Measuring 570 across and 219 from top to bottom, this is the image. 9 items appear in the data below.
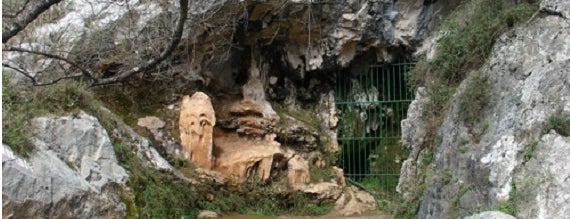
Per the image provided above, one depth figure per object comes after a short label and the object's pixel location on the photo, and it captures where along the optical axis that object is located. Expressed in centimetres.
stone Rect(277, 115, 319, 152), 1020
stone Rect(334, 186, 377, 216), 959
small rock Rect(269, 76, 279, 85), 1088
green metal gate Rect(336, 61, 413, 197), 1048
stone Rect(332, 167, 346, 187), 1013
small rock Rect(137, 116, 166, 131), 945
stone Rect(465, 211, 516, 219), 416
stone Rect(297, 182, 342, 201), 962
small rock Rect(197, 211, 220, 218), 847
